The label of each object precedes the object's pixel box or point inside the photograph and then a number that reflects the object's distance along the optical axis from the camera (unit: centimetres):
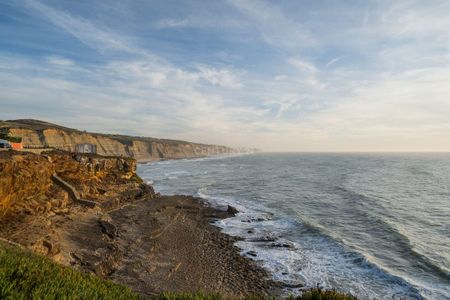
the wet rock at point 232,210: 3631
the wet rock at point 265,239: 2631
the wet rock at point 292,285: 1795
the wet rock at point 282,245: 2458
